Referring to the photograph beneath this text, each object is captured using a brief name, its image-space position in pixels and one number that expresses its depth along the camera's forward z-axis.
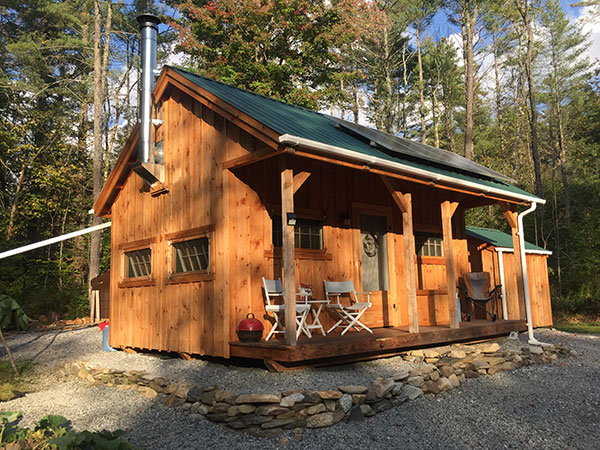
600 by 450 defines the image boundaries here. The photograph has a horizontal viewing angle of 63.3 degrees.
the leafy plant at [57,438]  3.11
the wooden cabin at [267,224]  5.89
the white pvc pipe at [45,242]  6.95
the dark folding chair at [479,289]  8.81
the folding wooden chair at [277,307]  5.80
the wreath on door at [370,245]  8.02
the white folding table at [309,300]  6.16
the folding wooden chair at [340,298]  6.53
